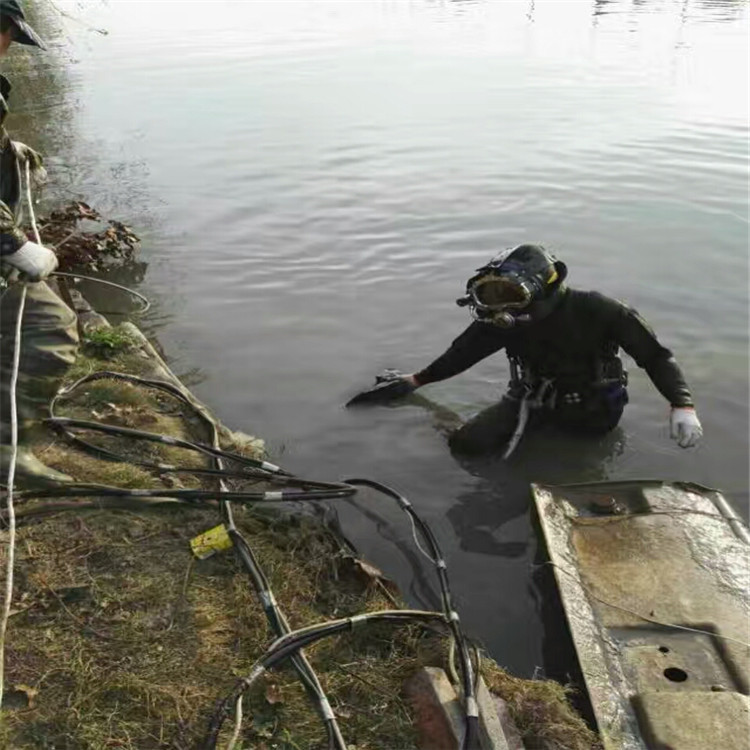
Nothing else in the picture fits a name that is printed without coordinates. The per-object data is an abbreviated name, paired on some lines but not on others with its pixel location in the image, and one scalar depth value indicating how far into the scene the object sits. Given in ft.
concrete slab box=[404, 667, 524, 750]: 9.05
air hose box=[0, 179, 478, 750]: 9.36
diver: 15.42
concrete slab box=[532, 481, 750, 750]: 9.77
